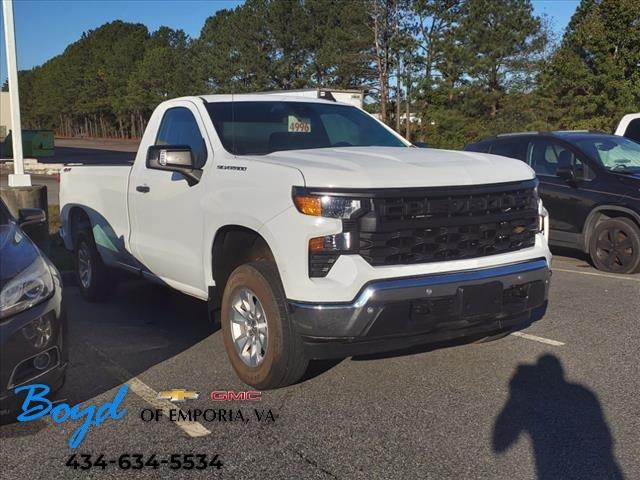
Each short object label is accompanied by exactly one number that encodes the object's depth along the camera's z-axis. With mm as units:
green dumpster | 35844
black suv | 8070
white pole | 9508
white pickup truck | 3762
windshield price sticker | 5317
